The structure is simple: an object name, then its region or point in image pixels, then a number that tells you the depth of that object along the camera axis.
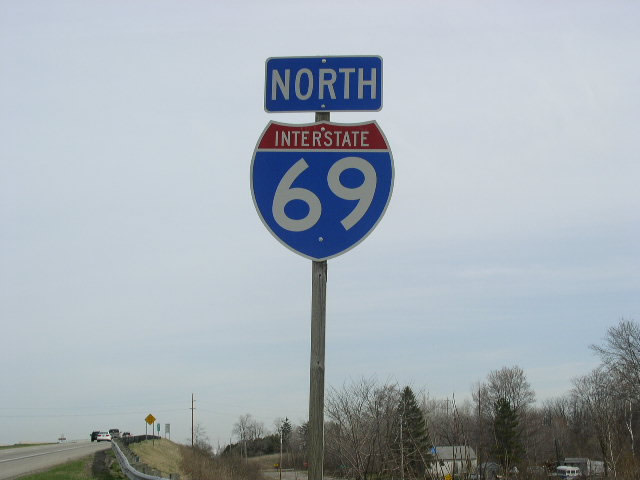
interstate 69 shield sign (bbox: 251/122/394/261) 4.45
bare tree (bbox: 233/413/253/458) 119.59
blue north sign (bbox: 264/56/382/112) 4.71
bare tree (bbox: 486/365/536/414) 73.56
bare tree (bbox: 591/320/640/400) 58.91
